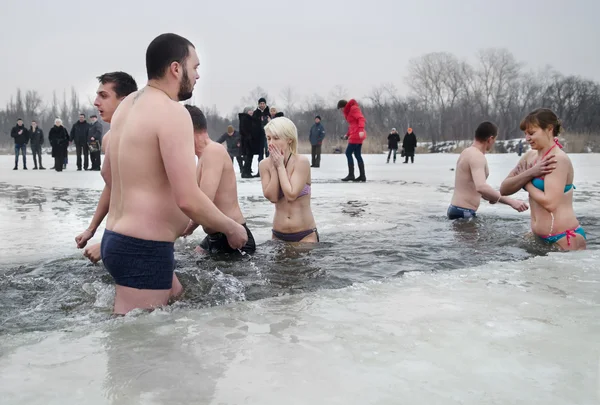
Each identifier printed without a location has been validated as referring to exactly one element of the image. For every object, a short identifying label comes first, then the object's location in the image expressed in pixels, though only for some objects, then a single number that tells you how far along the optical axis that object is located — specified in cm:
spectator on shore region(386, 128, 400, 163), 2569
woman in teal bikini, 462
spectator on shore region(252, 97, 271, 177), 1397
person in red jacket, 1250
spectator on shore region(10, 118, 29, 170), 1869
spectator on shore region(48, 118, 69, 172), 1791
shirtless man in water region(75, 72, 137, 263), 361
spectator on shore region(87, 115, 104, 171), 1666
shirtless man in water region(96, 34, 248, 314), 266
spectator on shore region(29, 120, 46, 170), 1905
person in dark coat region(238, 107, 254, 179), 1395
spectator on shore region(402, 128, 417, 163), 2527
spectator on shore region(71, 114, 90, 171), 1748
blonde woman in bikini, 472
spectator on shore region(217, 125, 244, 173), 1698
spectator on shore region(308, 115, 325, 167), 1782
